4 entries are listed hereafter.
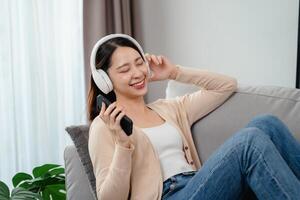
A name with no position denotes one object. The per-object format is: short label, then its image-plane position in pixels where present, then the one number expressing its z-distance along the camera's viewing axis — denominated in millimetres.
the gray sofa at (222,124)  2683
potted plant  3092
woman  2409
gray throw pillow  2648
